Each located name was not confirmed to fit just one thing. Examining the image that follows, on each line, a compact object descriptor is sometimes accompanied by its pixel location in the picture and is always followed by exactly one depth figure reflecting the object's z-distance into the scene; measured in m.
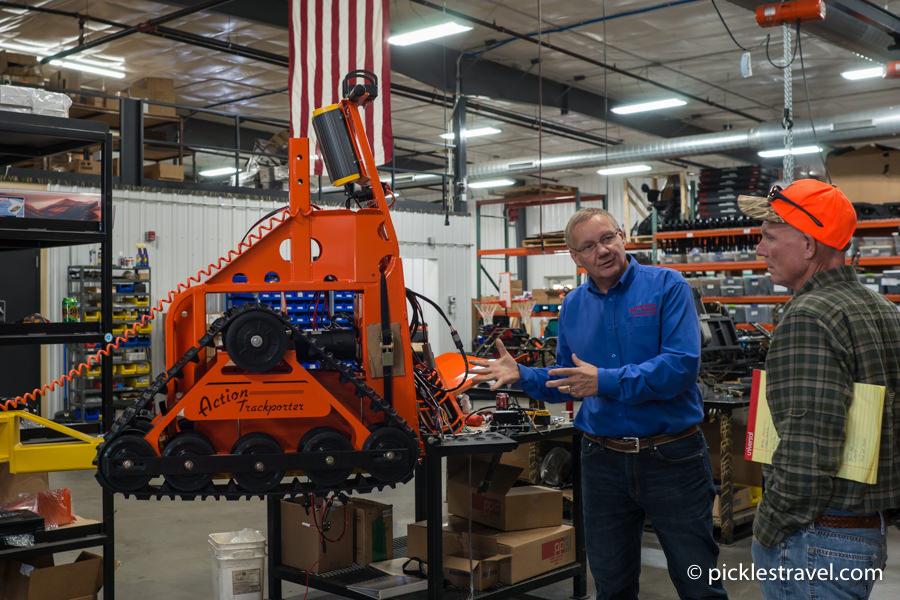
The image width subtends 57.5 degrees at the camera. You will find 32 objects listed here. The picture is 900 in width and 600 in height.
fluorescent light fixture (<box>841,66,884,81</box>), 12.46
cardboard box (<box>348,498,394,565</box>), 4.22
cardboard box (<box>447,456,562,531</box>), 4.18
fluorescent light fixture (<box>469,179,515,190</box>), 18.69
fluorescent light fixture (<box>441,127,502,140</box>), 16.09
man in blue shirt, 2.64
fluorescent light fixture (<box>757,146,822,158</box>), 14.05
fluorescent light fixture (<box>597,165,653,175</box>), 17.73
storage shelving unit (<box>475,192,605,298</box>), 13.22
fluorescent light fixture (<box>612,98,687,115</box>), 13.44
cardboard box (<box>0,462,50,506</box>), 3.68
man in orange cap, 1.69
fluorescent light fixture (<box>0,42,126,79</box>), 12.21
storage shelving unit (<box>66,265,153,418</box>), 9.75
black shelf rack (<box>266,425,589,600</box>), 3.12
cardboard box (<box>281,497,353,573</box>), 4.12
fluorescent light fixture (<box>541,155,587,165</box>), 16.97
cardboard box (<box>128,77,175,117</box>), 10.99
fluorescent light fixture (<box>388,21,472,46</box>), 9.72
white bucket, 4.07
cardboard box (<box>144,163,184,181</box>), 10.92
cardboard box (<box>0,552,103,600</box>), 3.53
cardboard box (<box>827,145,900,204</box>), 9.29
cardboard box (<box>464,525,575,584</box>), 3.99
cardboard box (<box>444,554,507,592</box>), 3.90
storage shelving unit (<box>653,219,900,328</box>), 8.52
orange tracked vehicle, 2.58
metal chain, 5.49
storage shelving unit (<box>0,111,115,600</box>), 3.44
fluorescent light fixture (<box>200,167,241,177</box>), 18.86
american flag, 8.40
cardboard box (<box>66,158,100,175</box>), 10.16
